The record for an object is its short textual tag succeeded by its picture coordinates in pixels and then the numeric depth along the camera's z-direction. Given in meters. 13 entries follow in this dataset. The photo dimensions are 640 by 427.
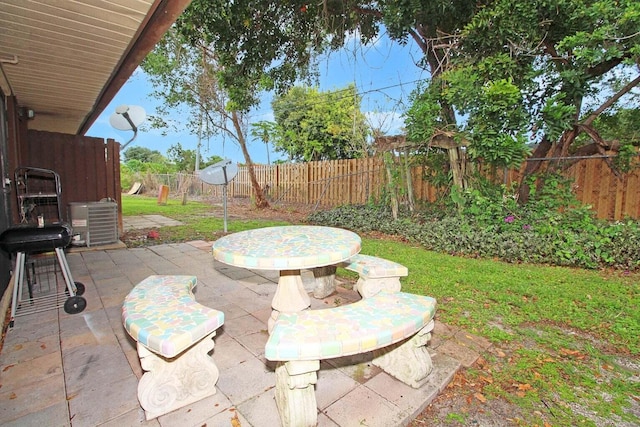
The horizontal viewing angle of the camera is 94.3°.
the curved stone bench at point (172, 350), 1.33
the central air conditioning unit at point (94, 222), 4.42
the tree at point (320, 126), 12.94
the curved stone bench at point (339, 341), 1.23
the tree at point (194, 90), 8.39
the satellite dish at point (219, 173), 6.11
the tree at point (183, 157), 20.94
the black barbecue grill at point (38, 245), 2.18
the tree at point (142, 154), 34.27
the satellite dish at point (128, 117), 4.74
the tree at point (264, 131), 14.13
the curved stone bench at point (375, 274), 2.17
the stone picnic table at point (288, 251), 1.66
